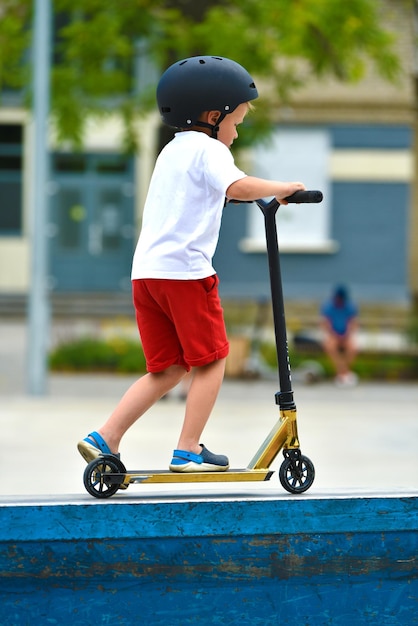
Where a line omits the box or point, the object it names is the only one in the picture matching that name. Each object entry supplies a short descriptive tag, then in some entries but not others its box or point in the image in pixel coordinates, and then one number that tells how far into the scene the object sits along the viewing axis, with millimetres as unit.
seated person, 31016
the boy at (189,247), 8523
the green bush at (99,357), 32469
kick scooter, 8508
